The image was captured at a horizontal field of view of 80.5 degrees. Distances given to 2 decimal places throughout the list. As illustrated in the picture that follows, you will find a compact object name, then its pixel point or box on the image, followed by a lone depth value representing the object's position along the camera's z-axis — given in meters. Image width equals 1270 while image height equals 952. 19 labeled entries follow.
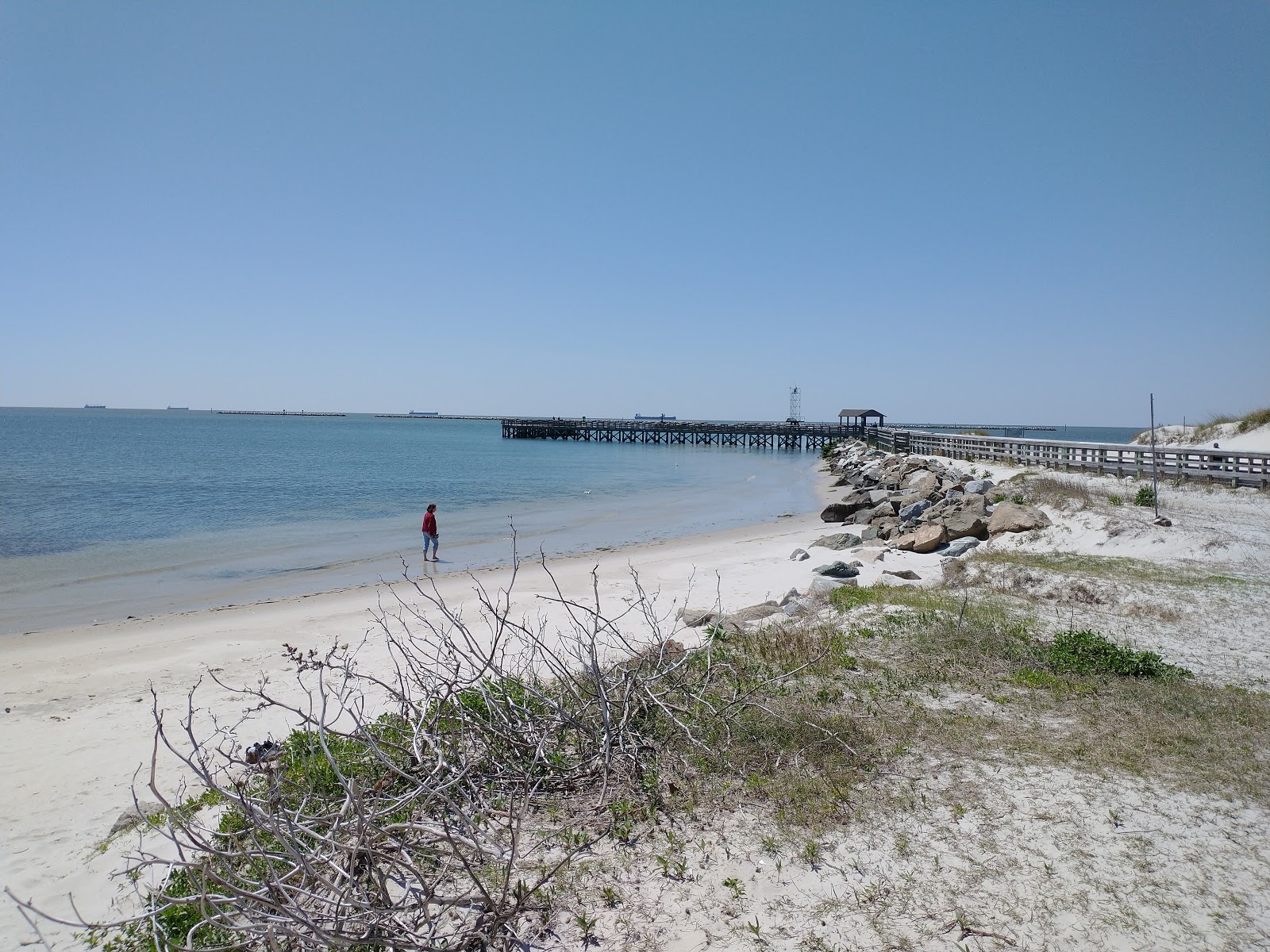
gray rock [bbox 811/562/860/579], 12.91
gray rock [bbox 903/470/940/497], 22.67
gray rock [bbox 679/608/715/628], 9.78
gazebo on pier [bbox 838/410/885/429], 62.30
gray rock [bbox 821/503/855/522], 24.83
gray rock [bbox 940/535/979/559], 14.62
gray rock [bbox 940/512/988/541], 15.73
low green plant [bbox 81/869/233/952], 3.62
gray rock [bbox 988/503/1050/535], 15.06
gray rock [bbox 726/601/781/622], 9.98
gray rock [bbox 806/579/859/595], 10.99
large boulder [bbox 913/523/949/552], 15.41
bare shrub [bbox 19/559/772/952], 3.37
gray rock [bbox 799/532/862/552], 17.42
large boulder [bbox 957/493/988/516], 16.64
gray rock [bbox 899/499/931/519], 20.39
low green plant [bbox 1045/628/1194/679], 6.71
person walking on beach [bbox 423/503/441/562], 18.64
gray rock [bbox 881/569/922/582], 12.33
